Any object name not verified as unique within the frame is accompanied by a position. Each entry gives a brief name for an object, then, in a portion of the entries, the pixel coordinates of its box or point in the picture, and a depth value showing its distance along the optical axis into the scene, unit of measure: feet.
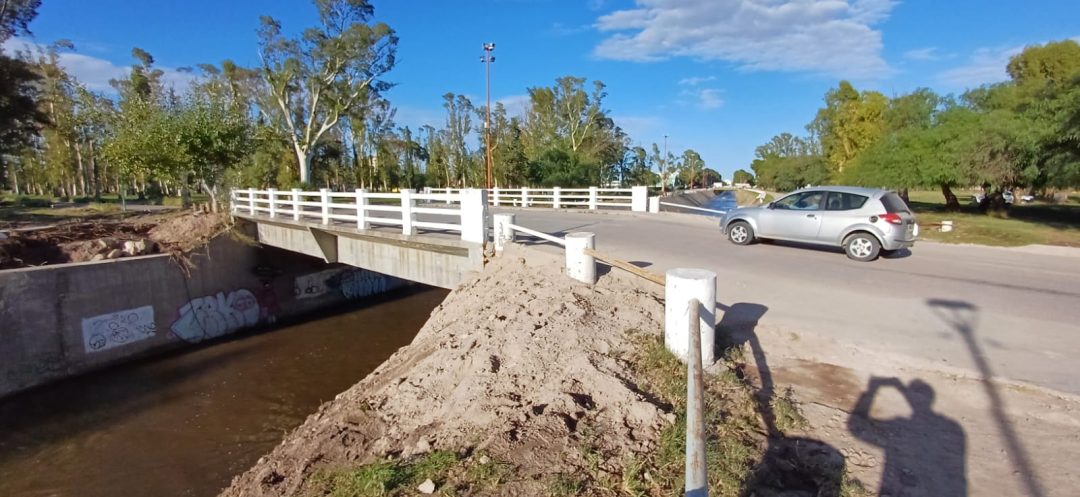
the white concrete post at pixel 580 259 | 22.58
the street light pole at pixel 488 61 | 95.94
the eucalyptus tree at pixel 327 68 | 115.24
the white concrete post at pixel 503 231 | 29.32
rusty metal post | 7.44
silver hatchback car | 29.40
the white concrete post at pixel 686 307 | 15.37
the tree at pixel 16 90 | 78.43
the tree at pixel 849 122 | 150.10
